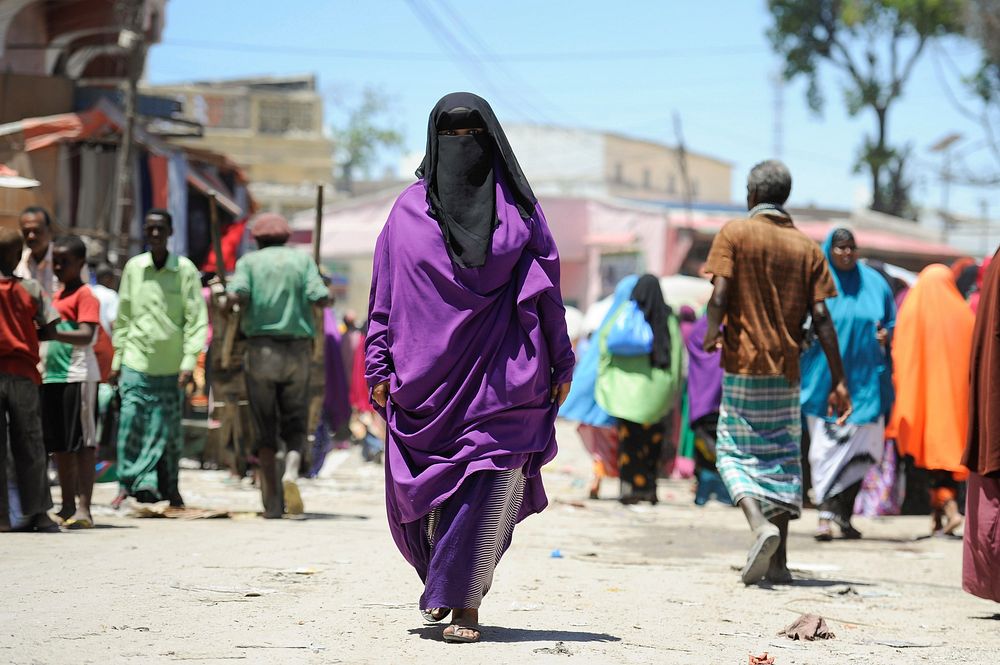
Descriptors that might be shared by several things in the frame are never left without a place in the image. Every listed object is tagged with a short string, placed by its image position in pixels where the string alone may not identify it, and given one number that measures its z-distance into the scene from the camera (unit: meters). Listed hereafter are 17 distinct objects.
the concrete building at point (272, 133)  50.72
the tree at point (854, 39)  37.88
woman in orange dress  9.70
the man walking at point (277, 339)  8.83
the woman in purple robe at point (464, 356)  4.93
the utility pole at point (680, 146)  32.01
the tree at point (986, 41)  32.44
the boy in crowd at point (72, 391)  8.08
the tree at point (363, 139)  68.44
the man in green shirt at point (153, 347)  9.07
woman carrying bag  11.91
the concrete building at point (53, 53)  16.81
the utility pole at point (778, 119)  63.66
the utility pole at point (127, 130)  16.69
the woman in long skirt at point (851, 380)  9.23
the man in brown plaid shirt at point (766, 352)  6.99
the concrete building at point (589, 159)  61.28
